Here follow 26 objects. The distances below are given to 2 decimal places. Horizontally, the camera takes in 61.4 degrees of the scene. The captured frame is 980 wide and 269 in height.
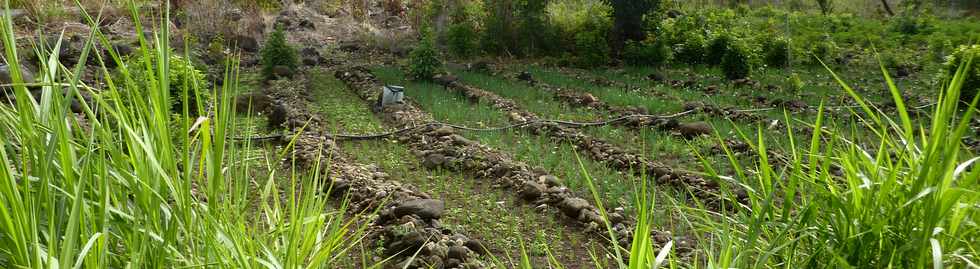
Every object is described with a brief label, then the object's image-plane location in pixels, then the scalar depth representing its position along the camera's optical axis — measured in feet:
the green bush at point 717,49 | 35.78
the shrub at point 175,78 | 19.26
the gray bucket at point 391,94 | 26.40
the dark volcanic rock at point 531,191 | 16.20
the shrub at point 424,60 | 32.60
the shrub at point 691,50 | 37.50
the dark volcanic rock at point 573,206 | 15.08
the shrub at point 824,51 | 37.60
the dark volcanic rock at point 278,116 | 23.48
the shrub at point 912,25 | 45.03
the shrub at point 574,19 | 40.06
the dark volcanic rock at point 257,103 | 26.32
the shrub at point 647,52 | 36.50
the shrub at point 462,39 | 40.32
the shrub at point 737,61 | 33.23
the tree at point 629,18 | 39.65
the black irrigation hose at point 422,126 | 21.86
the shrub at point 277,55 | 33.17
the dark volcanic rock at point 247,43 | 41.26
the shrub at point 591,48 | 37.58
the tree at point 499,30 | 40.86
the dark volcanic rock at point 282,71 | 33.14
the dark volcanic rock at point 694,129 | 21.53
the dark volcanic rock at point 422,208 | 14.44
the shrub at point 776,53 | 36.52
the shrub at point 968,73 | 25.26
